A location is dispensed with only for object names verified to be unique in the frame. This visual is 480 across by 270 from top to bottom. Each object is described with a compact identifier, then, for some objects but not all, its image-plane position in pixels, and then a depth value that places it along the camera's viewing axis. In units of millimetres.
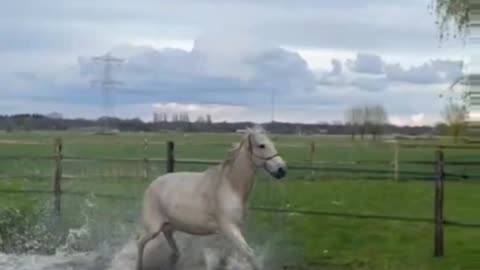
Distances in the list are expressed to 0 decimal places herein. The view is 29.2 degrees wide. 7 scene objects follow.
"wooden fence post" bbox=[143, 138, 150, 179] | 15285
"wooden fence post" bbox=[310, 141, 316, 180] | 26444
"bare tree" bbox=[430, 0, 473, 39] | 23703
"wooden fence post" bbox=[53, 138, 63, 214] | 14773
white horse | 8711
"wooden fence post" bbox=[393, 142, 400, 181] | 24719
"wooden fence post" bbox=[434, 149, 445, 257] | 11242
